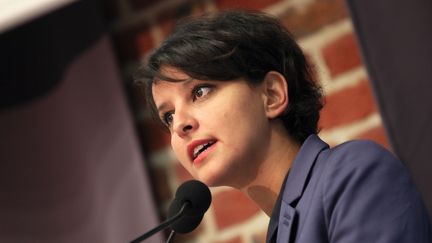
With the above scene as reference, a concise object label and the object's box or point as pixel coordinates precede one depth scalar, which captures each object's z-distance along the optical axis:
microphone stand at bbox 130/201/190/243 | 4.40
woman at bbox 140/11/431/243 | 4.36
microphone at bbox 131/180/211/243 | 4.45
